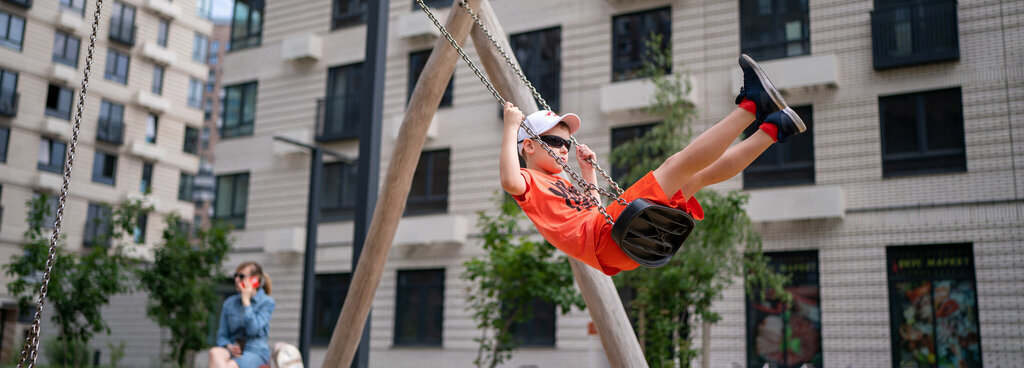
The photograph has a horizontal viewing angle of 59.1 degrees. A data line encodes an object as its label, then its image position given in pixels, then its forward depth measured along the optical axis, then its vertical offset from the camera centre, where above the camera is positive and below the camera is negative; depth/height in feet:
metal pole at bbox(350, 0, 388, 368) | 25.43 +5.44
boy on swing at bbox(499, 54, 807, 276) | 11.73 +2.23
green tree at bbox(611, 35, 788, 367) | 41.42 +2.97
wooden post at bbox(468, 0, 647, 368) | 18.84 +0.20
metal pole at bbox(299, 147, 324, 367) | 40.37 +3.54
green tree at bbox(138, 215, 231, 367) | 62.03 +2.02
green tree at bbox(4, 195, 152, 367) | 57.88 +2.19
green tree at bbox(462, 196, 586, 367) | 39.19 +2.08
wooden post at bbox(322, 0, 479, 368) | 21.81 +3.03
